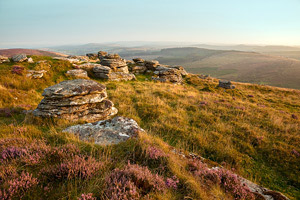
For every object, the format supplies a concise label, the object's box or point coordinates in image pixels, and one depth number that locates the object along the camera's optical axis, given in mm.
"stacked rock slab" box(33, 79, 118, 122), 7508
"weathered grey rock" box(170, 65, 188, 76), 34750
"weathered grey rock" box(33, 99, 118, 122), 7414
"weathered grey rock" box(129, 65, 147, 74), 28016
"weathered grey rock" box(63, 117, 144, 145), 5363
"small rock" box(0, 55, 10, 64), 16370
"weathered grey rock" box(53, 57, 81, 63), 20588
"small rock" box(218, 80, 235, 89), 26516
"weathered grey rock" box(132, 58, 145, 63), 32594
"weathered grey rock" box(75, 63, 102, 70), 20206
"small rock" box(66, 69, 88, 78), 17484
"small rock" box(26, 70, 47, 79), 14641
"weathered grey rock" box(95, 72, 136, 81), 19855
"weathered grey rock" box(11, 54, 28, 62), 16297
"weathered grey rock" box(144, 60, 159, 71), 29859
